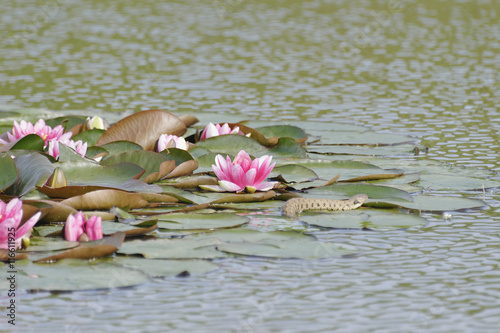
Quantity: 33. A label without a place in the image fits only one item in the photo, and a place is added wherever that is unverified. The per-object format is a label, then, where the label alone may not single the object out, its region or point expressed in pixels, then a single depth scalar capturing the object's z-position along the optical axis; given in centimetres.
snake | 1087
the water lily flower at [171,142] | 1261
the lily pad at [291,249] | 902
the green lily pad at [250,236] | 949
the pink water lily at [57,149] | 1180
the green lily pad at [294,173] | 1228
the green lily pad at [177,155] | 1228
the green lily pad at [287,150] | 1367
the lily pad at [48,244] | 887
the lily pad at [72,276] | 796
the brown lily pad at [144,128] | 1336
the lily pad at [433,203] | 1106
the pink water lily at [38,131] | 1259
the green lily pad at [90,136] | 1377
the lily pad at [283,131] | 1497
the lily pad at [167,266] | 845
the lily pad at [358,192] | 1143
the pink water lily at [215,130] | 1398
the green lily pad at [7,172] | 1034
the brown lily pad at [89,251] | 857
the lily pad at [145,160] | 1174
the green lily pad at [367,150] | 1437
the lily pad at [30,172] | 1048
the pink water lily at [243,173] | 1119
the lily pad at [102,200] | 1017
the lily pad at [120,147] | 1287
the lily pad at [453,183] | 1213
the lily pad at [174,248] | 887
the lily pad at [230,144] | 1372
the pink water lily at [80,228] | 902
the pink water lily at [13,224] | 854
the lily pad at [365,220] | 1030
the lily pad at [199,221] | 992
